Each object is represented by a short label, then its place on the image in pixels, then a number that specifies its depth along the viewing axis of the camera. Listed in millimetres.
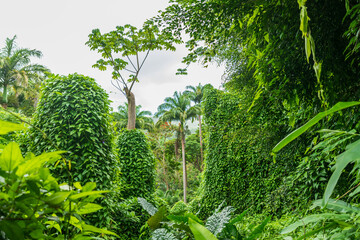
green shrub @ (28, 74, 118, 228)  3133
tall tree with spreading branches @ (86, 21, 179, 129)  6926
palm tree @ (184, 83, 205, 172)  24766
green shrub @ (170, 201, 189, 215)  8400
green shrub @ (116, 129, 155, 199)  5305
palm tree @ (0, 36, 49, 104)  19203
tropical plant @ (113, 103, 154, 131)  21377
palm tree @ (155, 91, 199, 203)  21591
